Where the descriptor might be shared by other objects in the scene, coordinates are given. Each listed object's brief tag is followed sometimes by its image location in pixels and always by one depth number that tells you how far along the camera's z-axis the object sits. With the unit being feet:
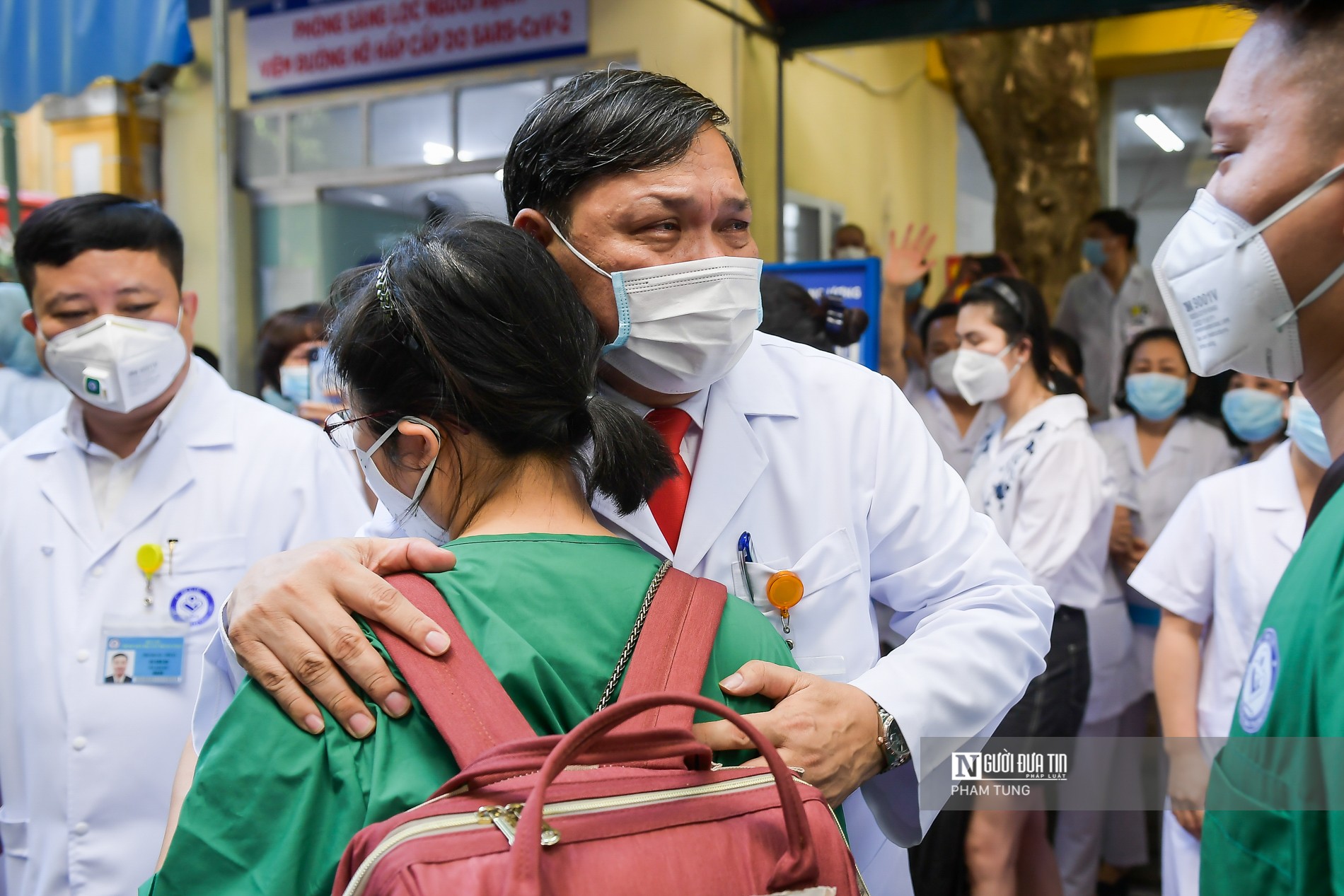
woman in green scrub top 3.38
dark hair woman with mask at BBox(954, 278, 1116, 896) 11.68
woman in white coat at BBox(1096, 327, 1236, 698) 14.75
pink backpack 2.93
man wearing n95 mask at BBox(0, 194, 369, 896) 7.78
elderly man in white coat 5.08
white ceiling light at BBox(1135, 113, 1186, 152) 27.37
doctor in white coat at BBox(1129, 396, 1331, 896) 9.41
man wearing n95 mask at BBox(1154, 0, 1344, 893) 3.29
